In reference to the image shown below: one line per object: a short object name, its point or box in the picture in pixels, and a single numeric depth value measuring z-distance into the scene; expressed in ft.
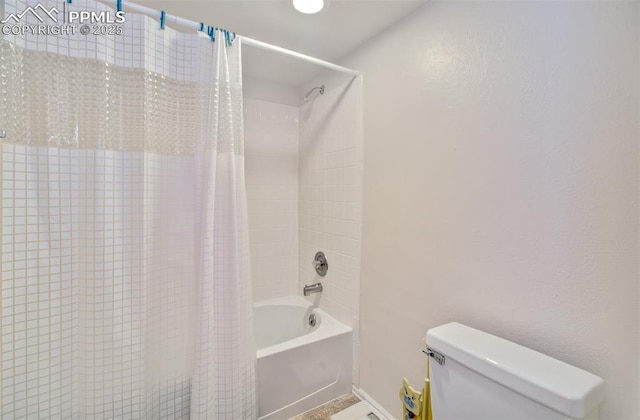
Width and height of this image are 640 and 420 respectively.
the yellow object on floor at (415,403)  3.51
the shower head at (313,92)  6.62
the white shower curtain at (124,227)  2.99
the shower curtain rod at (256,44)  3.41
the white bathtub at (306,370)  4.78
